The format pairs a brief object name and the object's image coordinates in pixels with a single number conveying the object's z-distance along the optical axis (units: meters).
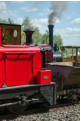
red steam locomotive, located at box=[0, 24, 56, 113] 5.41
